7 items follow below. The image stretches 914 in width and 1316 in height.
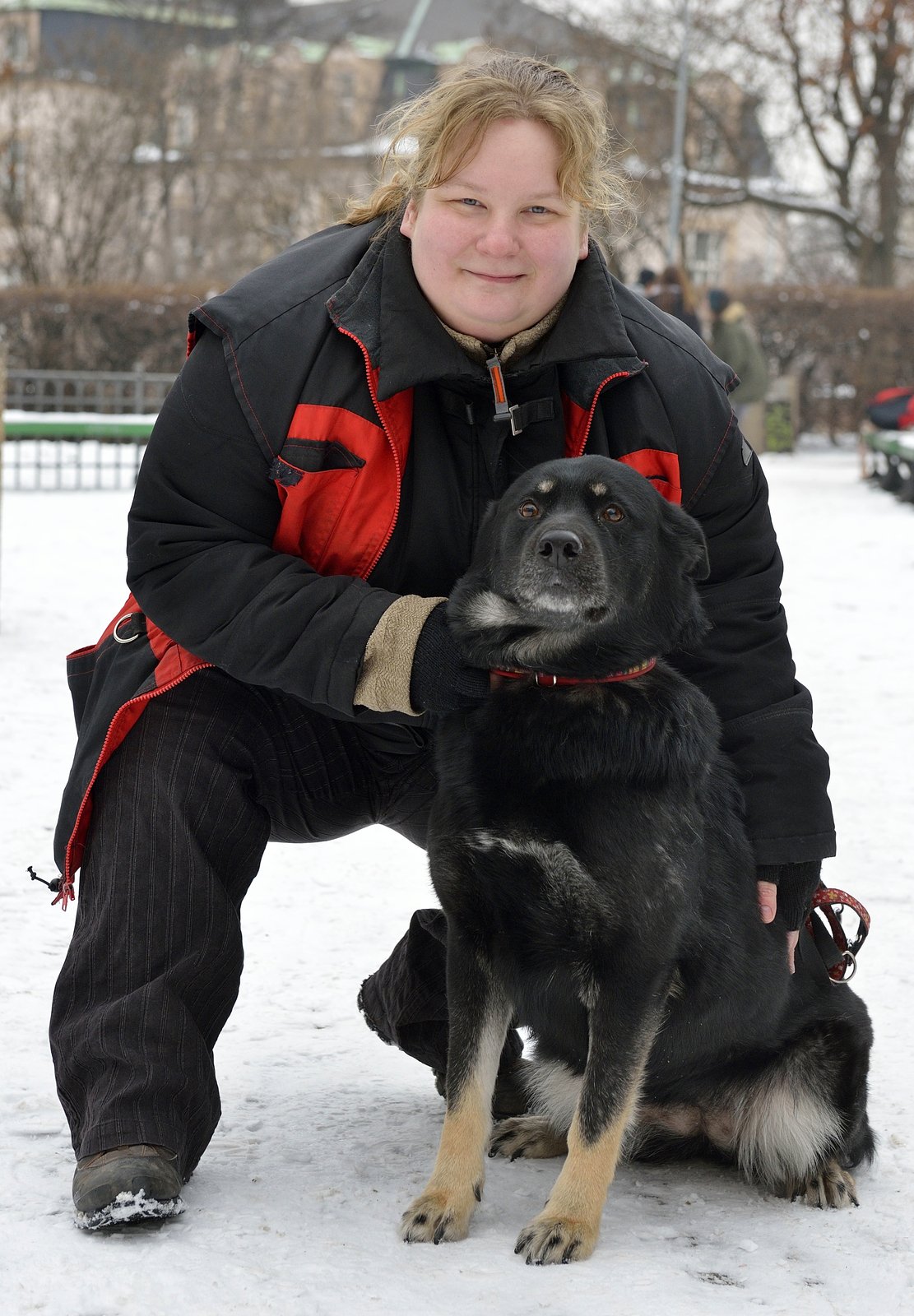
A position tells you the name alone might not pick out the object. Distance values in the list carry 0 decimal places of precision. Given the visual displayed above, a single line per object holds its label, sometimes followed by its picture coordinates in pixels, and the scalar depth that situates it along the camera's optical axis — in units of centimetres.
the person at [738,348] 1262
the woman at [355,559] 221
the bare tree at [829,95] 2278
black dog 205
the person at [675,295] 1093
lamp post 2147
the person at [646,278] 1194
